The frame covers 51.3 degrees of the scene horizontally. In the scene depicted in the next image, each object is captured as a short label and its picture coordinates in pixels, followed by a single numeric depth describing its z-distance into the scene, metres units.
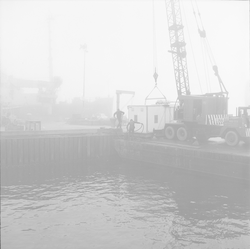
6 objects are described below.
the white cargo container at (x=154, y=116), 20.80
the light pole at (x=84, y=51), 51.27
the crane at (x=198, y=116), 16.92
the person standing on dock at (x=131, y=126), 19.40
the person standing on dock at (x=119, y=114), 18.91
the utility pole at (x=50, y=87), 50.52
